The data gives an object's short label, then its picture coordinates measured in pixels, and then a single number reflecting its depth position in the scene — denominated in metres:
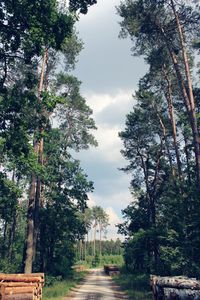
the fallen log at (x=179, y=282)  9.80
